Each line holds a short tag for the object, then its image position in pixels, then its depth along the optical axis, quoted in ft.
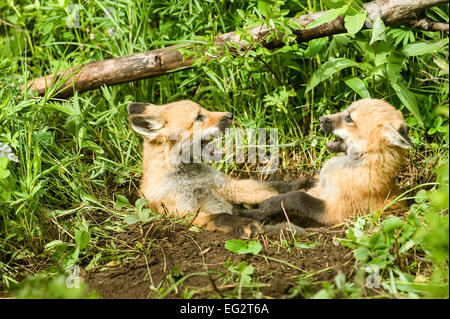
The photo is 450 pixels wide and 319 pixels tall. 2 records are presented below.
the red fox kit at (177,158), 14.48
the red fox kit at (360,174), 13.30
